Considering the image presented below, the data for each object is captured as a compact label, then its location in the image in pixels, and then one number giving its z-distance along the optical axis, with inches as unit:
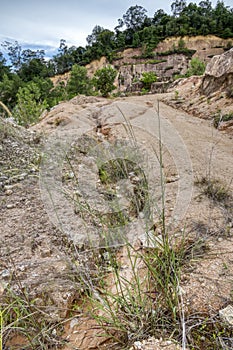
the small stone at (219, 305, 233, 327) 30.4
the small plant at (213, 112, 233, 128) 135.6
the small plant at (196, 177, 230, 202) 62.4
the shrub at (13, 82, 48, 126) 169.3
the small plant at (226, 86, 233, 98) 153.5
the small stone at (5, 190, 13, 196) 69.9
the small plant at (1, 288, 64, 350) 32.9
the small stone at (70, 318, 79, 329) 37.3
